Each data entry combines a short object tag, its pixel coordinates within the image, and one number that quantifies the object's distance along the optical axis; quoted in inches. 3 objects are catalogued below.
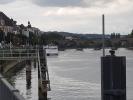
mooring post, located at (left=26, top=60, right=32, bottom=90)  2064.0
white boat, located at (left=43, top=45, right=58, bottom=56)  7084.2
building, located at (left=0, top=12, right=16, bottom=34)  7074.8
